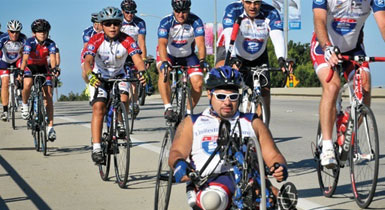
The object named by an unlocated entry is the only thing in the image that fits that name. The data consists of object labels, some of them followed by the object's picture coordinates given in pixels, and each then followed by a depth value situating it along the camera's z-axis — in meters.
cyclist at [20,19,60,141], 18.77
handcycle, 6.64
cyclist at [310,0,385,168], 10.32
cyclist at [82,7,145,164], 12.81
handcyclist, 7.59
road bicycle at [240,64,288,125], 12.90
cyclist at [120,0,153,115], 22.44
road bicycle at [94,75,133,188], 12.68
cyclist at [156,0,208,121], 16.40
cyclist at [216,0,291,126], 13.31
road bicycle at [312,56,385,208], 9.76
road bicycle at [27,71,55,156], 17.16
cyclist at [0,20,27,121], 26.00
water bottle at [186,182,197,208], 7.50
